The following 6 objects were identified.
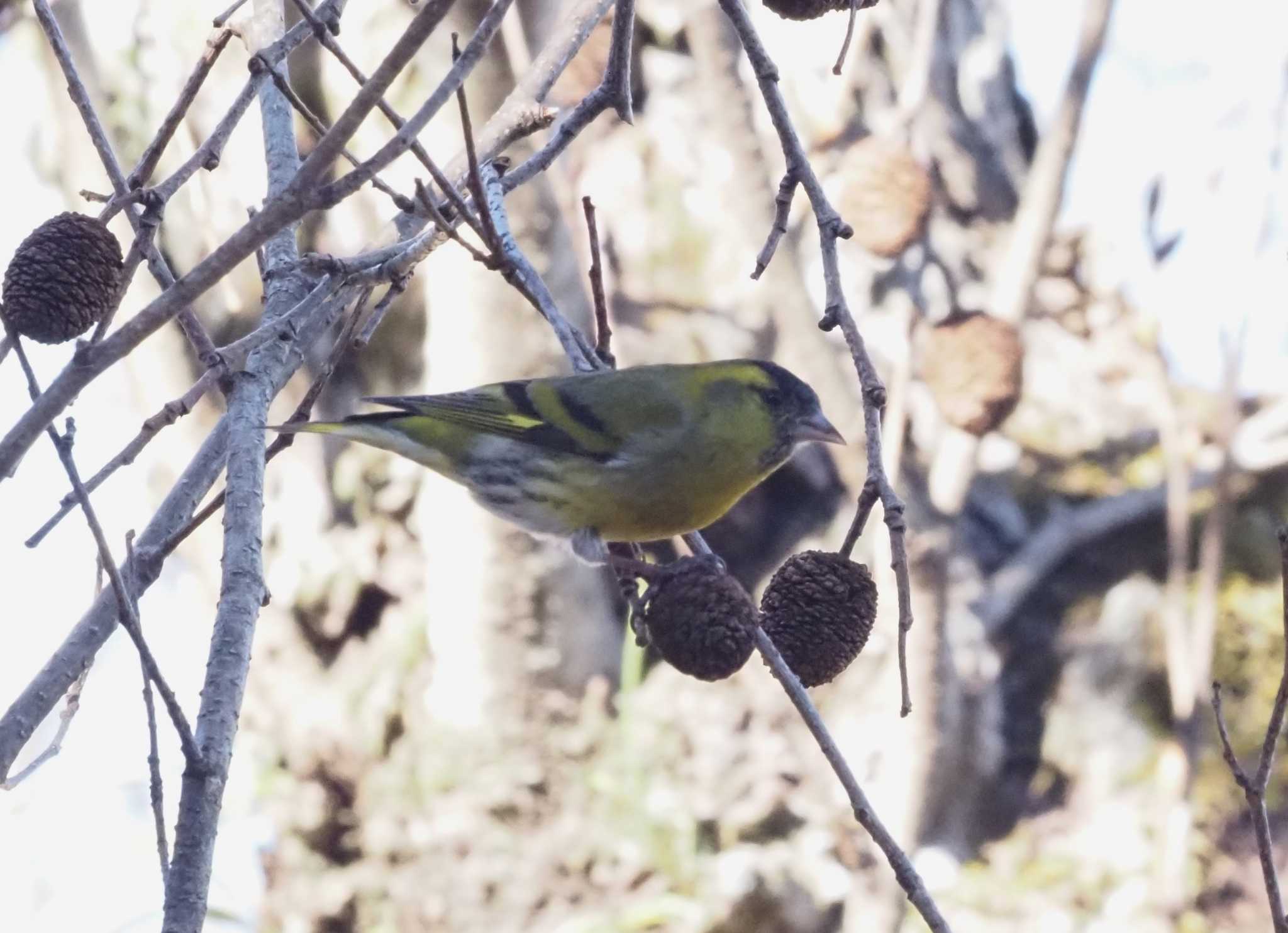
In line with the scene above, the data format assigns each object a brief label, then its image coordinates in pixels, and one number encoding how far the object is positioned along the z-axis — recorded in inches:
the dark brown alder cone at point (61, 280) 164.4
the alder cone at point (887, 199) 317.1
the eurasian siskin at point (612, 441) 242.7
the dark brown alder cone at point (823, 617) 165.5
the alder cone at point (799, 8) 182.1
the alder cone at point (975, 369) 287.4
